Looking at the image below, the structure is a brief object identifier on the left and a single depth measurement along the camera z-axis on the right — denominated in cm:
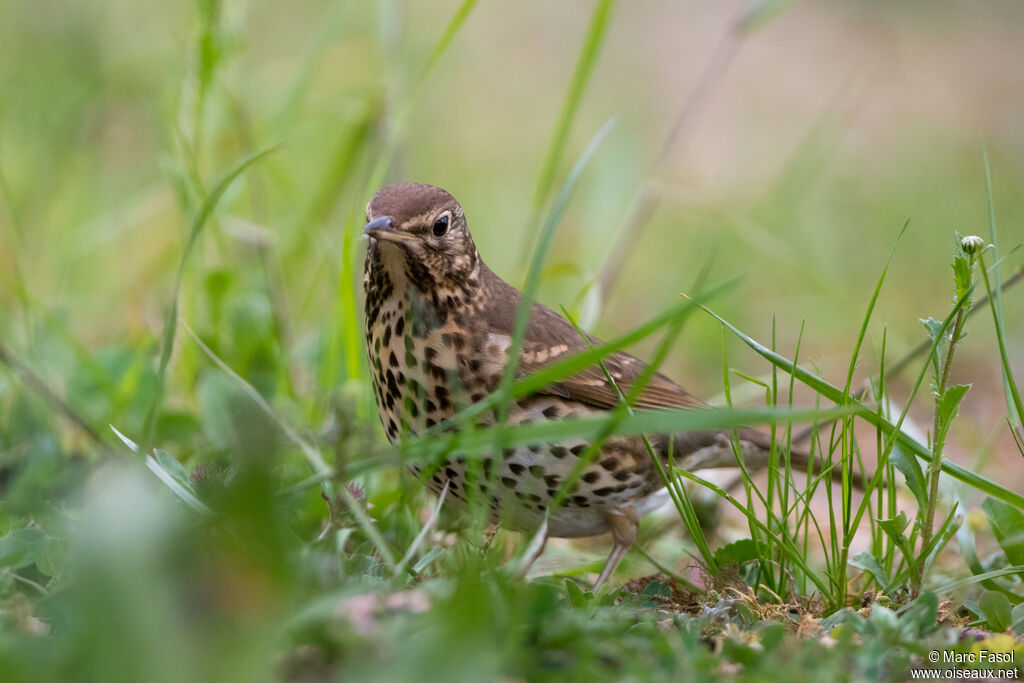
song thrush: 664
